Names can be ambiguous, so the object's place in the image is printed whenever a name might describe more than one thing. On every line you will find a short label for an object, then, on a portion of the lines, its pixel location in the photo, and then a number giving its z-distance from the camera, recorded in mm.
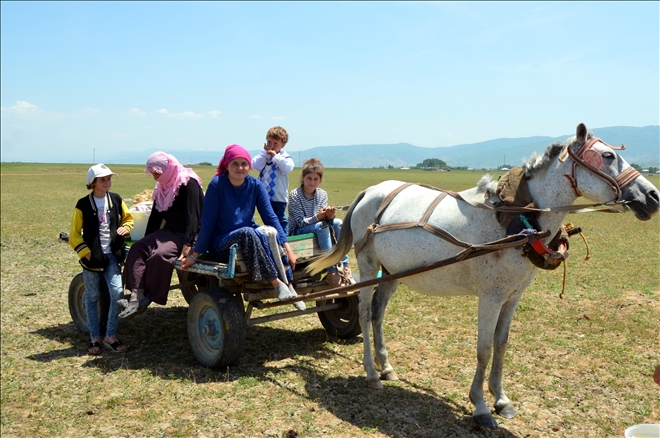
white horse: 4086
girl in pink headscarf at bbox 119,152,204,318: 6195
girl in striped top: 6469
